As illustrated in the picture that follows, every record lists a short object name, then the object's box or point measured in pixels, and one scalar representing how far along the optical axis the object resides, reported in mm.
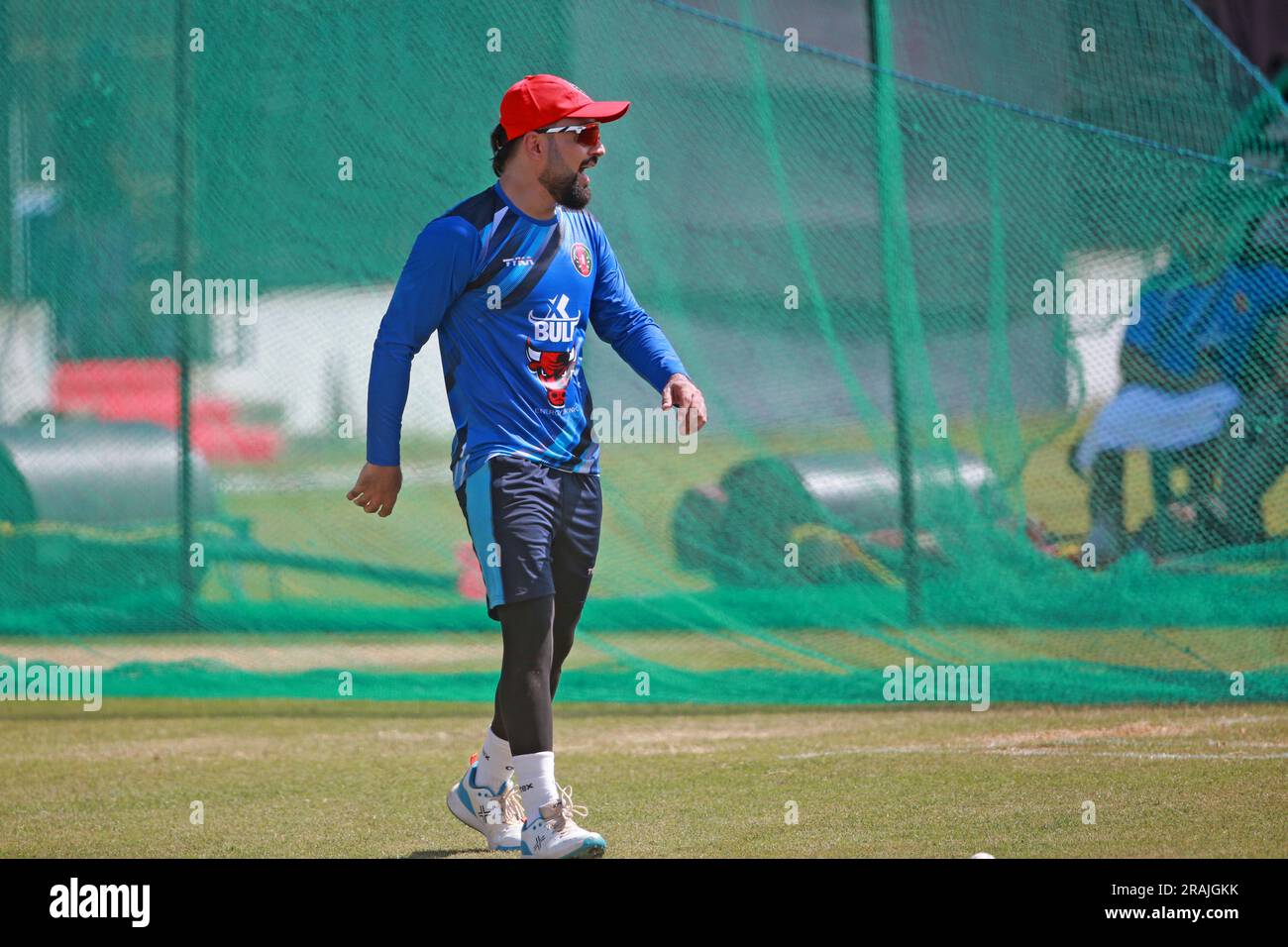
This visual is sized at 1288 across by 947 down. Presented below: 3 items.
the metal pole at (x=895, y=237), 15773
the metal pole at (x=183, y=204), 16219
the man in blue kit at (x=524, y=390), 9227
